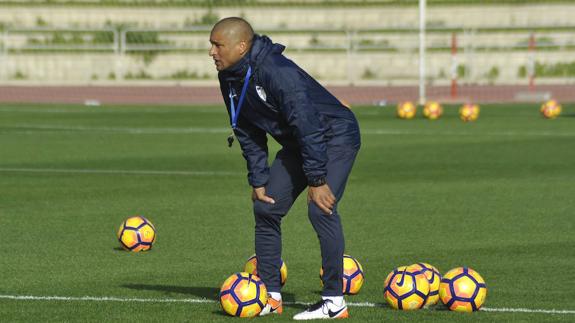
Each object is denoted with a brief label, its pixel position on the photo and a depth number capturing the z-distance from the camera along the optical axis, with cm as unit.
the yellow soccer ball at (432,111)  5616
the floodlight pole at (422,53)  6501
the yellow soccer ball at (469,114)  5419
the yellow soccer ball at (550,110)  5556
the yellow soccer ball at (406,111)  5622
